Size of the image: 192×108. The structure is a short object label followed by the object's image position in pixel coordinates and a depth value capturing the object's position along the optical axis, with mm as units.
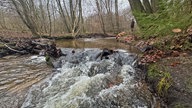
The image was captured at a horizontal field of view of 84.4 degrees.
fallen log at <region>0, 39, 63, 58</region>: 4373
